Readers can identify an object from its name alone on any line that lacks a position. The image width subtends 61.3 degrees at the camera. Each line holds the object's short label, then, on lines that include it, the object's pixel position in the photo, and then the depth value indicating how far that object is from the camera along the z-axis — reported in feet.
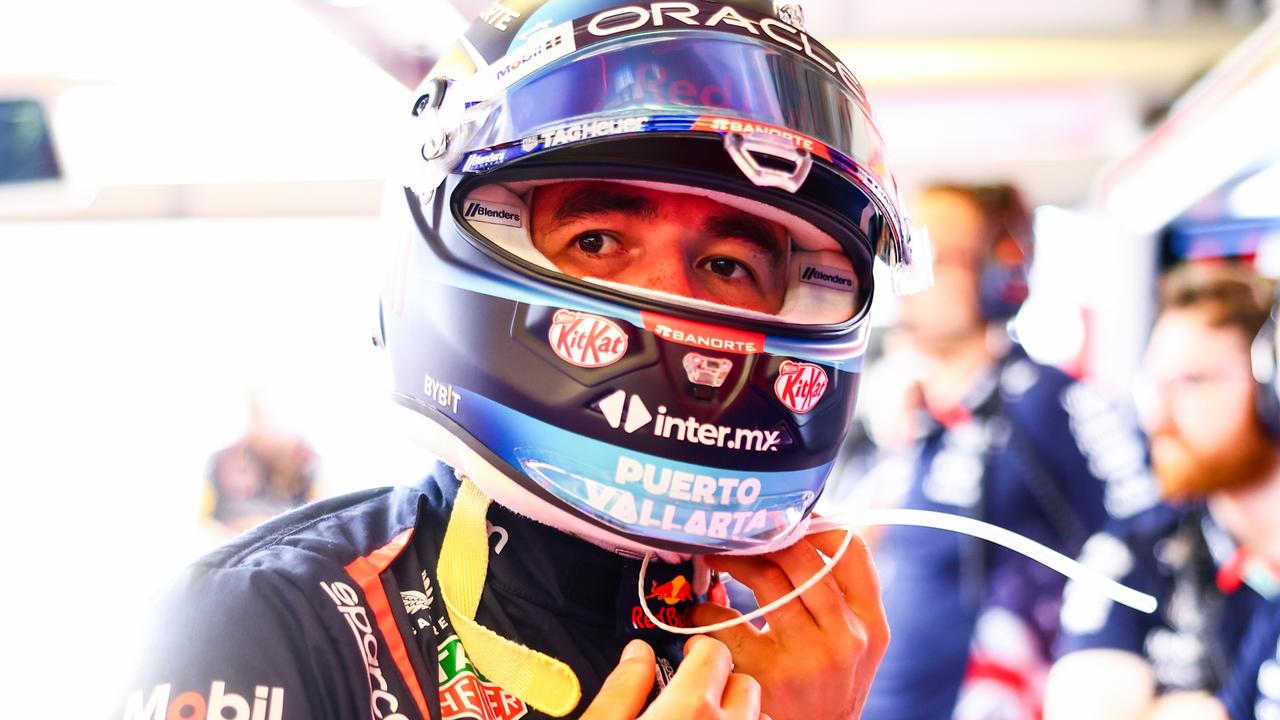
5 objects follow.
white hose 3.57
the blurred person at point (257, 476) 15.97
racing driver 2.97
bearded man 8.25
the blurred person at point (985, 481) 9.26
